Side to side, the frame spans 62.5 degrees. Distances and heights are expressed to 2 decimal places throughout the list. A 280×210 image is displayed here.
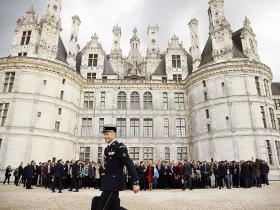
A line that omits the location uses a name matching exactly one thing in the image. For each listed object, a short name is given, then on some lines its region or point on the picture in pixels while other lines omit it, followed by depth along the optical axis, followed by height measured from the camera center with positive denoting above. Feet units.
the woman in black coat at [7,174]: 66.77 -1.01
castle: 85.51 +29.39
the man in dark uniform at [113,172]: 13.51 -0.02
